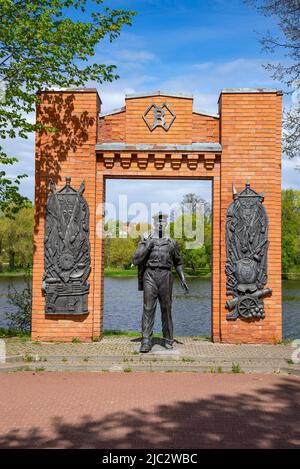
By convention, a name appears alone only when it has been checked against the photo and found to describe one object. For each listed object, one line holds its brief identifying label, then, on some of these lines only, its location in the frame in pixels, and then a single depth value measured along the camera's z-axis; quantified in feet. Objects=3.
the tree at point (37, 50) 32.42
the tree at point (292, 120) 37.07
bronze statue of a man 30.71
